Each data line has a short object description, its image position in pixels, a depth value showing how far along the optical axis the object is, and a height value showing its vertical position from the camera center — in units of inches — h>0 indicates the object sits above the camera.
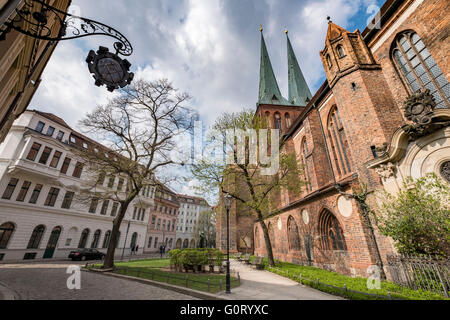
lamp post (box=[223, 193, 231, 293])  369.1 +78.1
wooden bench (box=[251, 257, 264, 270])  514.0 -53.1
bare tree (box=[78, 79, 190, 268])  481.2 +219.7
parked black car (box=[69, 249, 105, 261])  714.8 -52.9
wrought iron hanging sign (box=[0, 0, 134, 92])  154.7 +139.5
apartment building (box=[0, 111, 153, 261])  652.7 +159.5
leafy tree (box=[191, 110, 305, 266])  566.9 +213.7
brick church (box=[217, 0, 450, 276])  318.0 +243.1
